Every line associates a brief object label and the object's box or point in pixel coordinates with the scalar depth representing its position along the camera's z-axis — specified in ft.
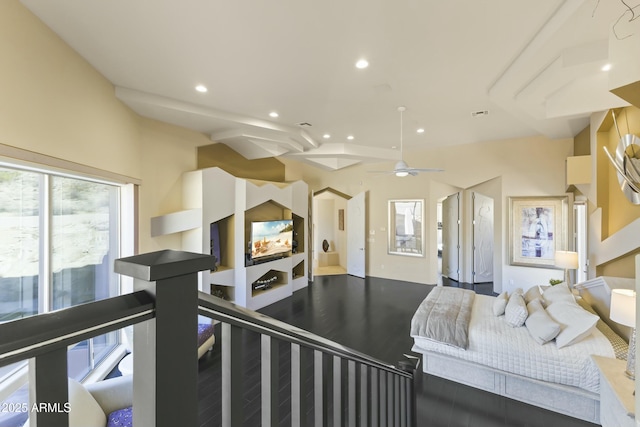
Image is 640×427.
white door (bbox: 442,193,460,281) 23.12
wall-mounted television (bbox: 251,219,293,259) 17.24
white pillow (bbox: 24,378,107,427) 4.03
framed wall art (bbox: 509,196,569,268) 17.22
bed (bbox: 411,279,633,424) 8.00
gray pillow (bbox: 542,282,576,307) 10.39
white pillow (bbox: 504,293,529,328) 9.73
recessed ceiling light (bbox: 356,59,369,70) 8.99
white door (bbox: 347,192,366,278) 24.85
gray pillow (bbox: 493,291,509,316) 10.64
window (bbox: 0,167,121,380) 7.03
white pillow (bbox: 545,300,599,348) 8.25
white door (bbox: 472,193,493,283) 22.41
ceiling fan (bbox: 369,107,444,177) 13.25
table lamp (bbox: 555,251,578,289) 13.92
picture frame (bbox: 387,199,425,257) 22.24
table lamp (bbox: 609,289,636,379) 6.56
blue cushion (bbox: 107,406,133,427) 5.57
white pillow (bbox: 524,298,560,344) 8.56
